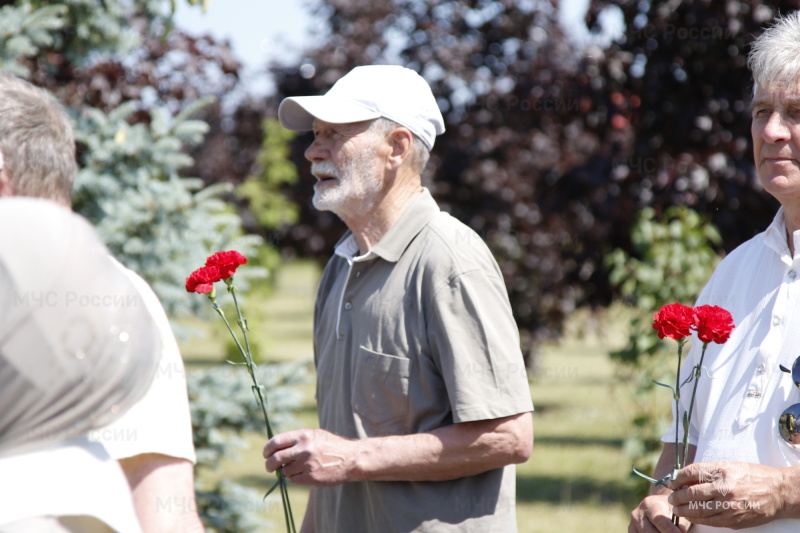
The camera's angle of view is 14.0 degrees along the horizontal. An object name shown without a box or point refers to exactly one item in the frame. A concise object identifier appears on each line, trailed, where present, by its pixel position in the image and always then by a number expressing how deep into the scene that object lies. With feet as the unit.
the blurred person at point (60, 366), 13.00
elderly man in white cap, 14.78
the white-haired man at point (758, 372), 14.37
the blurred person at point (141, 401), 13.64
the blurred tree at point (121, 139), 19.63
